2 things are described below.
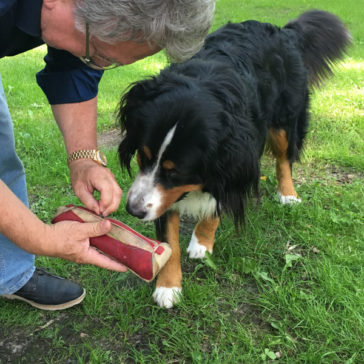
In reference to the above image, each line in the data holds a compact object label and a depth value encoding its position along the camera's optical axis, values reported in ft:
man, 4.26
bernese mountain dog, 6.39
